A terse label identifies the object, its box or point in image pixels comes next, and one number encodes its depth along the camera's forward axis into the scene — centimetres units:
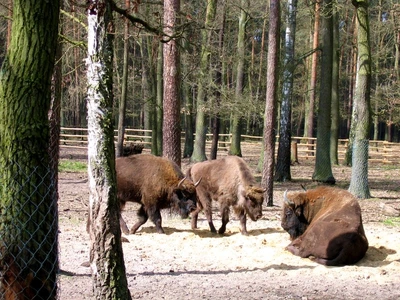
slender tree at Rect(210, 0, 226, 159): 2570
